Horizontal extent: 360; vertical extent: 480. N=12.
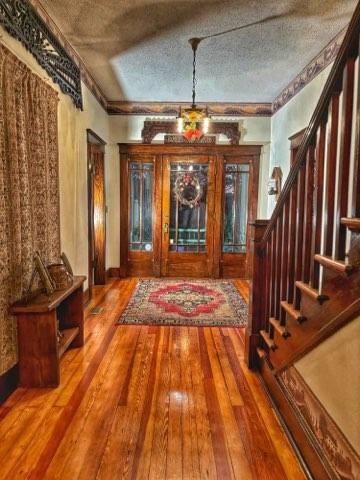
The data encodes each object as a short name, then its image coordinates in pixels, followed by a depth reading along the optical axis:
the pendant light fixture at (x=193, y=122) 3.58
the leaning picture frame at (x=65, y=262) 2.74
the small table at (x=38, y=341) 2.13
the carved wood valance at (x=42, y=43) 2.11
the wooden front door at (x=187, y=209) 5.39
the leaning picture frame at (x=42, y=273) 2.27
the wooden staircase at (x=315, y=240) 1.26
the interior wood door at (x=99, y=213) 4.84
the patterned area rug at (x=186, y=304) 3.51
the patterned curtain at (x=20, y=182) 2.01
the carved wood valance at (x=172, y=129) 5.21
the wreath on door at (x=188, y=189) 5.44
